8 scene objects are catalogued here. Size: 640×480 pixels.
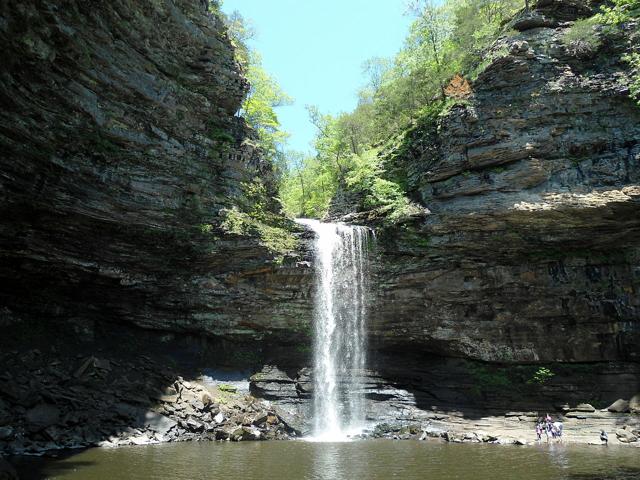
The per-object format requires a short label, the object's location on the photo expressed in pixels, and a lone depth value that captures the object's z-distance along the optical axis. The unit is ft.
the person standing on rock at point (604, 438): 57.98
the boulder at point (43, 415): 50.47
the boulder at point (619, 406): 64.15
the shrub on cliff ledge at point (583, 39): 70.85
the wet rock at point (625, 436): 57.47
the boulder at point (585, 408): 66.13
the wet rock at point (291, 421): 66.69
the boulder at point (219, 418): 61.77
